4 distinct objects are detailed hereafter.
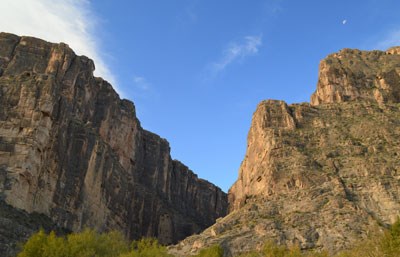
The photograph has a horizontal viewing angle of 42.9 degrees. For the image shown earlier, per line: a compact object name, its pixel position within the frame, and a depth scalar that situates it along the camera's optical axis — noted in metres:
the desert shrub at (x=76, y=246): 62.72
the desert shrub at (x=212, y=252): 70.62
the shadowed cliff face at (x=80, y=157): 90.12
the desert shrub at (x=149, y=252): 66.77
